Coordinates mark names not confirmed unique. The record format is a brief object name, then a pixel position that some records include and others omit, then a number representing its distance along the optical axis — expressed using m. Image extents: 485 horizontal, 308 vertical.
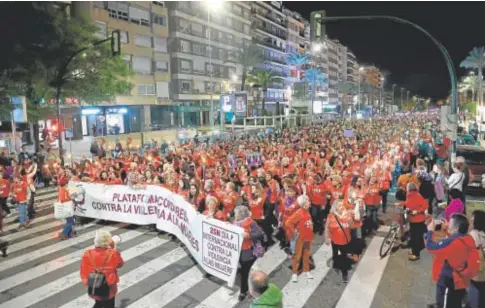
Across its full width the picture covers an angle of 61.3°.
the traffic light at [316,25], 12.12
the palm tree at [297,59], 76.12
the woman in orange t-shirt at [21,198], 10.84
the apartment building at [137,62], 42.25
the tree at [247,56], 58.76
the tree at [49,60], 20.88
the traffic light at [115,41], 18.48
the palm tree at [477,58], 52.75
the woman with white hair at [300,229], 7.23
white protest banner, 6.99
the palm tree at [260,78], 65.25
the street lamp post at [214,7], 56.13
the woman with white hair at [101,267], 5.29
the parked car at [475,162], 13.96
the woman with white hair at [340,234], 7.25
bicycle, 8.64
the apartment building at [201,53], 53.56
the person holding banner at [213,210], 7.38
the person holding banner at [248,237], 6.61
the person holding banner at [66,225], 10.26
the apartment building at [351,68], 155.45
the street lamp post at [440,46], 11.59
